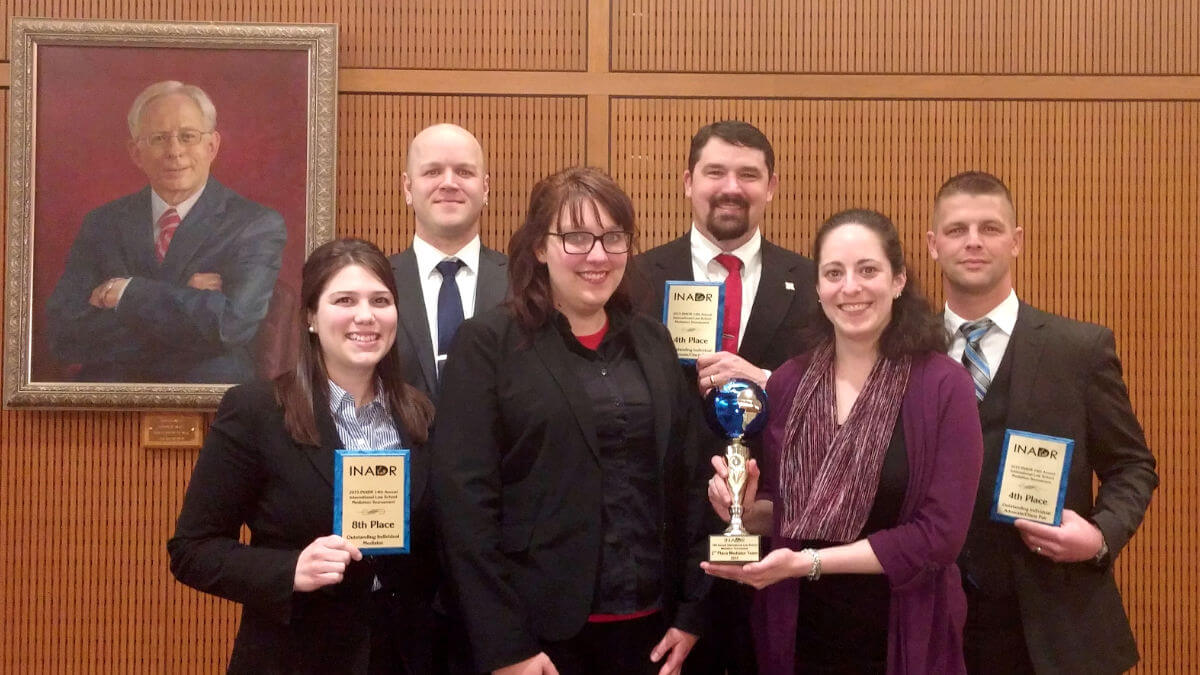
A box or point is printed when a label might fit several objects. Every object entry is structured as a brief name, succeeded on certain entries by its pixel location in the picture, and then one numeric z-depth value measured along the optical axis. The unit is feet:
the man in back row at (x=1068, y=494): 9.07
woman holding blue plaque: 7.45
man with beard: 10.46
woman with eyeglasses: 7.41
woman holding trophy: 7.57
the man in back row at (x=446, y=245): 10.51
